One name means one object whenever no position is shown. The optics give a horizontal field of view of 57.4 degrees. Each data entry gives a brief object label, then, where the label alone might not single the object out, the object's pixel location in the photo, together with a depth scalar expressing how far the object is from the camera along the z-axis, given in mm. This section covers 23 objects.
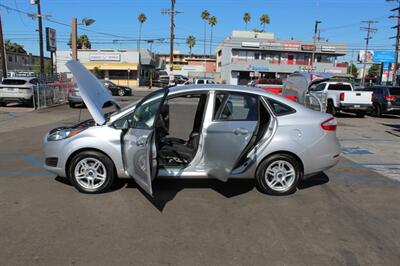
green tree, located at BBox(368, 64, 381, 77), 110338
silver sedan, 5164
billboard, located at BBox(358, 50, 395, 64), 68812
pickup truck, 17625
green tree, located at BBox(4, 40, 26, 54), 95206
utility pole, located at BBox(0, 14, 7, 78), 26342
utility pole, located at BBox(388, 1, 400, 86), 42281
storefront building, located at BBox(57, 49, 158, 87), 54781
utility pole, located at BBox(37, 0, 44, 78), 31259
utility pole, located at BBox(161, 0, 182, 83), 36344
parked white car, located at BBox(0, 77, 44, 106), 18641
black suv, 18562
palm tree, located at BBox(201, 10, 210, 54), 109312
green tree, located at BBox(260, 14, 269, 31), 105188
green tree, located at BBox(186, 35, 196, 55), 122875
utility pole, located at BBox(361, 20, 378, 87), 71625
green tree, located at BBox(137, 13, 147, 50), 94312
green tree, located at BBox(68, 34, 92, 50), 93344
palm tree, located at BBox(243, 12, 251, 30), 111500
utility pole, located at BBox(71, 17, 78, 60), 23256
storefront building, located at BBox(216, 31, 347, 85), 65438
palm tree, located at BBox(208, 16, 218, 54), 111062
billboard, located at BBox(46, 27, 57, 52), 33788
